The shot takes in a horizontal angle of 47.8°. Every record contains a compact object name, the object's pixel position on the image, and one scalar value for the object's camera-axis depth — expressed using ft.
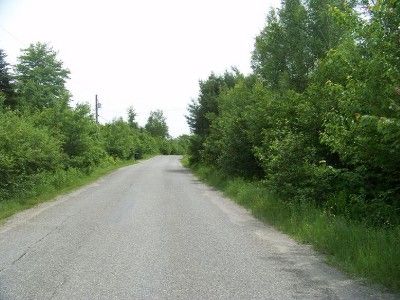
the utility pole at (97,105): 204.23
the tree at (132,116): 372.50
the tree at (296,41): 69.77
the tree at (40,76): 155.84
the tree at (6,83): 131.89
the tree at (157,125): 455.63
